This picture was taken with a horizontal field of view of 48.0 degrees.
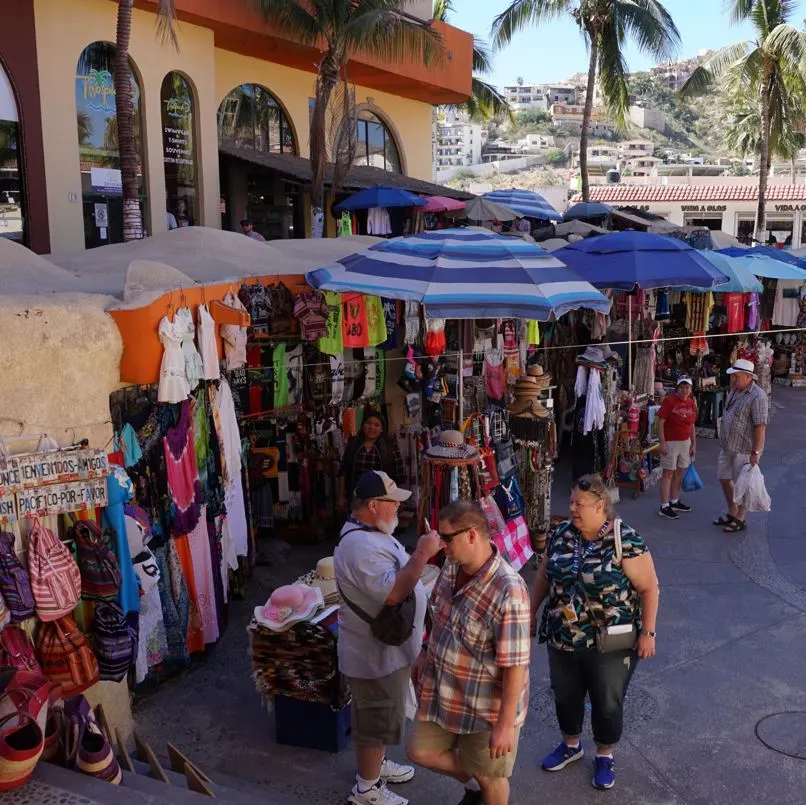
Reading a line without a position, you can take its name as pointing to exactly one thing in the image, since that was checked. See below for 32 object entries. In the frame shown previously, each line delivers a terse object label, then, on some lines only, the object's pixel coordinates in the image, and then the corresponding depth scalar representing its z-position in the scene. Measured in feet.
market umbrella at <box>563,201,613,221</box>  69.56
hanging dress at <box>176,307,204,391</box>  18.80
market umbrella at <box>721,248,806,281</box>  46.42
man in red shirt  32.30
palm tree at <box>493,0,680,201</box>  82.07
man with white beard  14.55
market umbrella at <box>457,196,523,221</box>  60.95
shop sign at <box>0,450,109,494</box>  14.20
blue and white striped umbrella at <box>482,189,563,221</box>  65.46
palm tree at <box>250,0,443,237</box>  55.31
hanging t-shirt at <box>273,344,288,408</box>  26.91
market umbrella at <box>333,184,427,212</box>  59.72
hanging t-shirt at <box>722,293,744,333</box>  49.85
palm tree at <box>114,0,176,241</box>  40.45
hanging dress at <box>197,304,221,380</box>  20.22
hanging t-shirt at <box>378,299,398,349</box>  29.32
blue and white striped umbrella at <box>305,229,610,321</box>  23.65
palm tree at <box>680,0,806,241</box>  85.40
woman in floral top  14.73
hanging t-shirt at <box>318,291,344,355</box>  27.22
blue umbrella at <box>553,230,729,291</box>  34.24
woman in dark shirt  27.84
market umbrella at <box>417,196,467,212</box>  63.72
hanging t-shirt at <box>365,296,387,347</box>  28.12
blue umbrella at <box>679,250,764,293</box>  39.75
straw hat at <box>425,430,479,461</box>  21.79
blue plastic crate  17.10
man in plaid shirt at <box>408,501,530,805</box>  12.46
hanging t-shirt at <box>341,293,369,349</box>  27.61
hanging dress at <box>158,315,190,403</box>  17.85
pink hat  17.06
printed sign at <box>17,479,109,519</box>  14.49
